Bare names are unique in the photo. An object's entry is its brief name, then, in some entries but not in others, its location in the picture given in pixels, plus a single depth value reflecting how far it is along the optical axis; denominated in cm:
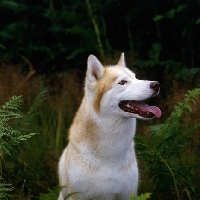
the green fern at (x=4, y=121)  454
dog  513
